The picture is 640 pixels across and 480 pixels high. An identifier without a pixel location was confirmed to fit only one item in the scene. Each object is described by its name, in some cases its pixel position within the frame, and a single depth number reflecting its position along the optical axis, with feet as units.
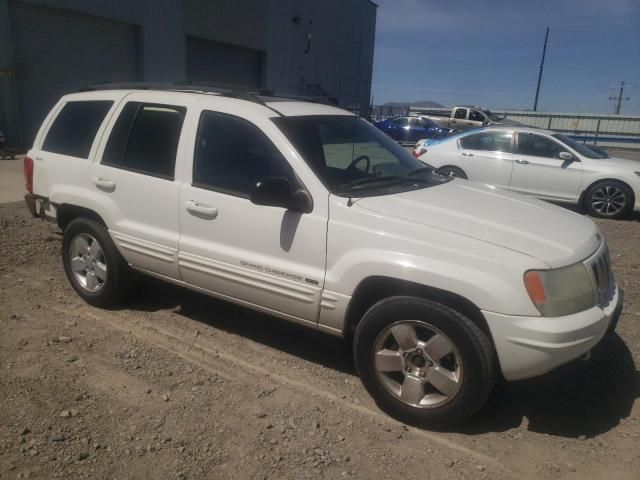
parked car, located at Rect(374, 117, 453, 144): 82.48
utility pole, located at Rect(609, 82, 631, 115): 213.25
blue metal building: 48.52
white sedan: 29.81
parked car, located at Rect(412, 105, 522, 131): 89.71
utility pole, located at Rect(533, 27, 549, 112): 141.59
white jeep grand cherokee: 9.05
